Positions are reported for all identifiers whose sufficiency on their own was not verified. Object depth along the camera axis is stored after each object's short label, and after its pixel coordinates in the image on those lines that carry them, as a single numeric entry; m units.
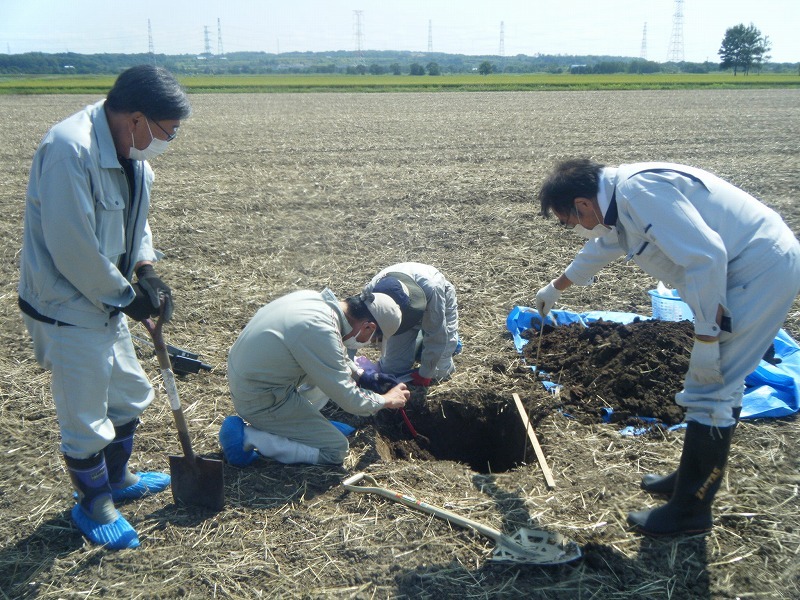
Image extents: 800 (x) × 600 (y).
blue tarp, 4.69
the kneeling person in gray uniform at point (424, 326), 5.15
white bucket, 6.06
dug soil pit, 5.11
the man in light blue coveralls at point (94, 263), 3.04
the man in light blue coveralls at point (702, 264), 3.09
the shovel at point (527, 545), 3.43
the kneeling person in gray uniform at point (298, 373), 3.98
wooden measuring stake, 4.09
